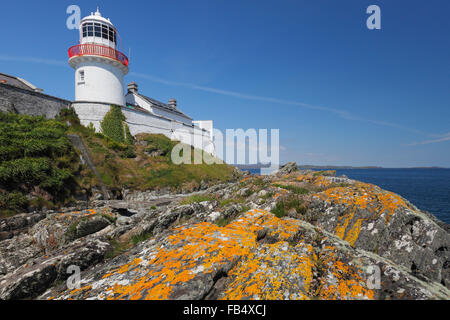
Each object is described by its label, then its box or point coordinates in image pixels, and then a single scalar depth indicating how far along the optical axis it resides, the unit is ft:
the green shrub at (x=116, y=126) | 103.71
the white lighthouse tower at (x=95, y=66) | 100.63
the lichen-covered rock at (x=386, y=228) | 15.30
